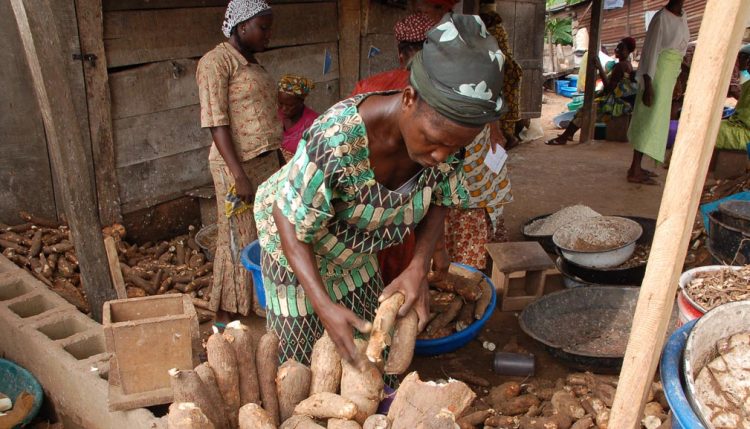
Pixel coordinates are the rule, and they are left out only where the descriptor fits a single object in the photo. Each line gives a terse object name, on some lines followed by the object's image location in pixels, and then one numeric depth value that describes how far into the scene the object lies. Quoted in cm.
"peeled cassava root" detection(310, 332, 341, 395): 163
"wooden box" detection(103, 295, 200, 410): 214
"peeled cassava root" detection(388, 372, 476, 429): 141
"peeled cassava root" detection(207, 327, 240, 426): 161
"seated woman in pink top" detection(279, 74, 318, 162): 433
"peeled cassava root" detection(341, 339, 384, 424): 154
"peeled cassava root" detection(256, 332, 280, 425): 164
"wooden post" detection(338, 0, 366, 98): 608
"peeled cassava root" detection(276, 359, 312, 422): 162
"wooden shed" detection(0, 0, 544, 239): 429
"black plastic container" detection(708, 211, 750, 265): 360
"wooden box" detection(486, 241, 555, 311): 407
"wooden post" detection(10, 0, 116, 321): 300
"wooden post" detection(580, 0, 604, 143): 885
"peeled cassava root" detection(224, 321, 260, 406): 165
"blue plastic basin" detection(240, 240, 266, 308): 339
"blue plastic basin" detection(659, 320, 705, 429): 162
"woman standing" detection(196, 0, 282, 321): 347
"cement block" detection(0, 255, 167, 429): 272
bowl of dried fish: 256
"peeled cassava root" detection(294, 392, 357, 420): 148
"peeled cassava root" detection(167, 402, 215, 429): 135
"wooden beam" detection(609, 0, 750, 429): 130
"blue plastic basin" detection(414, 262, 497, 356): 339
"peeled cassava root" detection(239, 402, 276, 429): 146
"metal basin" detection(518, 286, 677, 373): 341
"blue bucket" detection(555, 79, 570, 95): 1438
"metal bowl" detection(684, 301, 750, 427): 186
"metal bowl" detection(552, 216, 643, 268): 421
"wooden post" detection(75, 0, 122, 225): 420
